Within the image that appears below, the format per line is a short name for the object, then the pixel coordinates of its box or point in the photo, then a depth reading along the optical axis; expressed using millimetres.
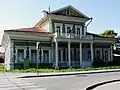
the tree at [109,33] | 64306
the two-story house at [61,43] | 29469
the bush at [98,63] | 33469
